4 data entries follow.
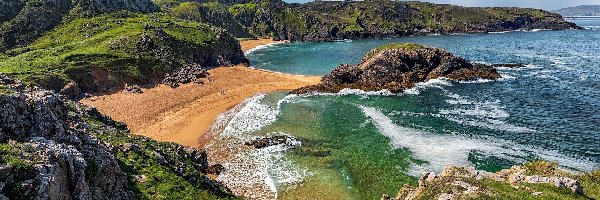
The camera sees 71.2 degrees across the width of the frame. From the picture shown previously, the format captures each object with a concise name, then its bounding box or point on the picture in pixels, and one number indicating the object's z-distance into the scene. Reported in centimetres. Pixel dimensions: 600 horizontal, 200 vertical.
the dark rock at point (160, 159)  3024
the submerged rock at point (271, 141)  4825
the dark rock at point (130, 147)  2934
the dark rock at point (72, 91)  6428
